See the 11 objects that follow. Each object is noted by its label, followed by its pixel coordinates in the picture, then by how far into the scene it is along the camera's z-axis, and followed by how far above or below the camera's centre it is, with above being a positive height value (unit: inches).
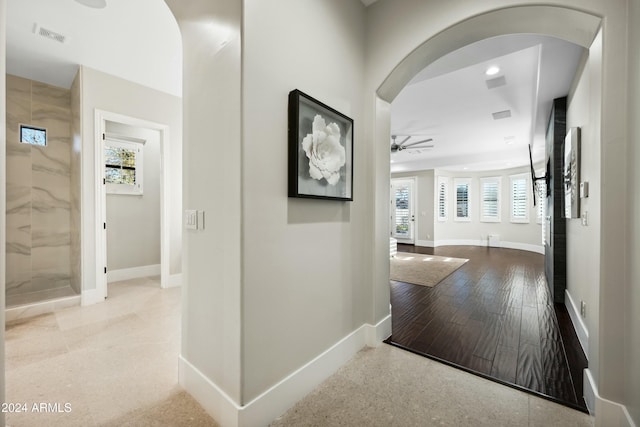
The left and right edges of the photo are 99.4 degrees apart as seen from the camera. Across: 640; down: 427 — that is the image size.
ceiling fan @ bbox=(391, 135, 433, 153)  231.1 +60.3
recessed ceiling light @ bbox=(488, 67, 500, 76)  122.5 +64.4
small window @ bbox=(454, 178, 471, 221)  371.2 +15.2
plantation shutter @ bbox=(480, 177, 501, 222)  351.6 +14.4
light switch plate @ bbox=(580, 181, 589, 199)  65.9 +5.1
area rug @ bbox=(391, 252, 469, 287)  175.5 -44.7
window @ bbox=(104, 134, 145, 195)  171.3 +30.0
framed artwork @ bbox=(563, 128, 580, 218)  87.3 +12.8
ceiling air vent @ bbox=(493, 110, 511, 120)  175.3 +63.2
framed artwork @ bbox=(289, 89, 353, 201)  61.6 +15.1
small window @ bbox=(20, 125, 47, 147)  131.0 +36.9
